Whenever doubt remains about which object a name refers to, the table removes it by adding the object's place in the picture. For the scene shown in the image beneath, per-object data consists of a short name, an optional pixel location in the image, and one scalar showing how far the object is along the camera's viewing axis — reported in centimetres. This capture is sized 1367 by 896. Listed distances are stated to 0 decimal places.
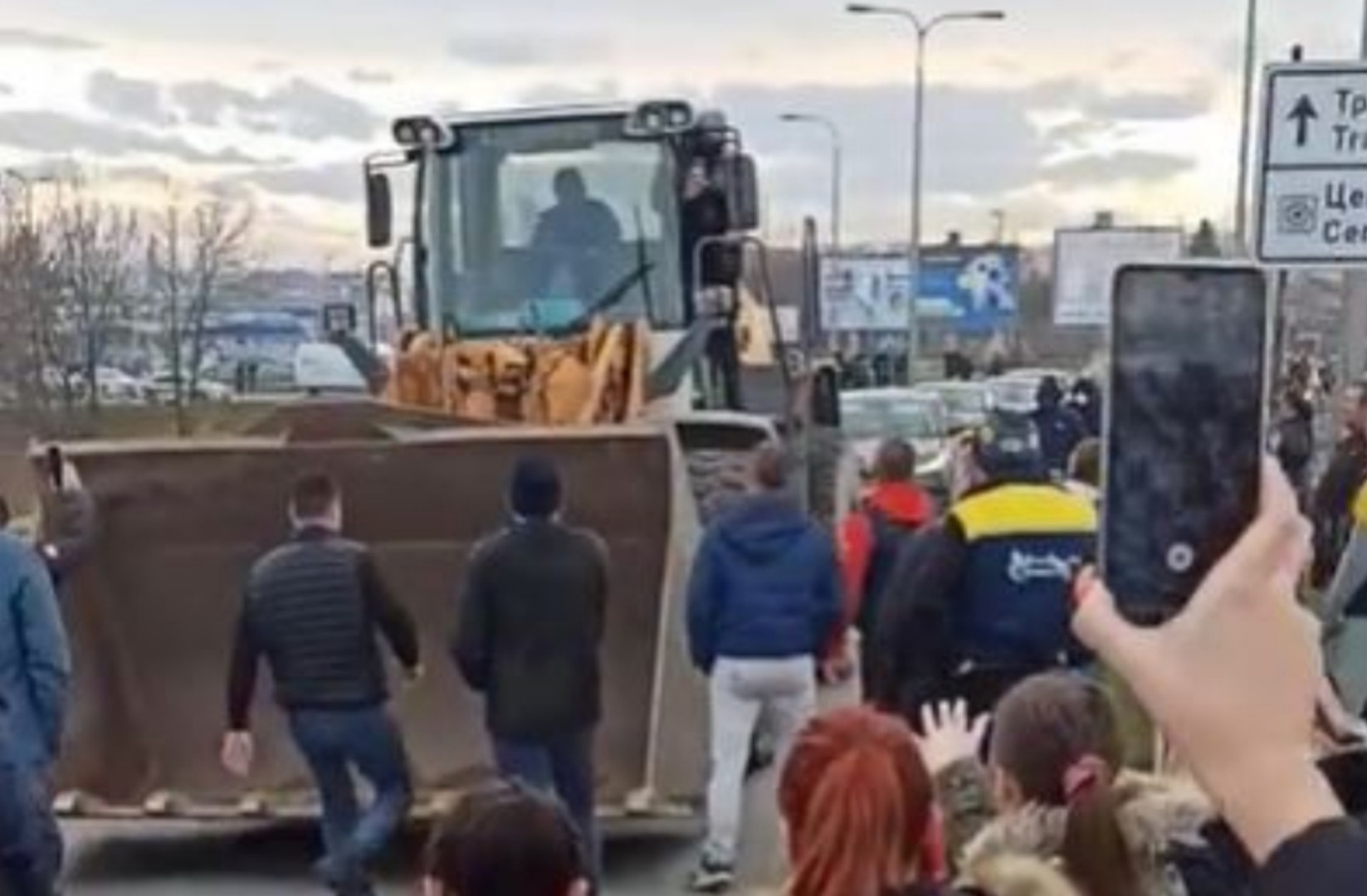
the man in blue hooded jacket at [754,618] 1039
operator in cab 1420
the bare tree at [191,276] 5494
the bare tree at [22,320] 4612
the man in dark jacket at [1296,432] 2022
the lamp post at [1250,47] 3815
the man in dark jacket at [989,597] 898
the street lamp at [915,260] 6072
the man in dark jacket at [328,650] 941
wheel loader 1113
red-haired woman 382
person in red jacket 1135
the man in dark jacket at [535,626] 956
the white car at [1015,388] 3622
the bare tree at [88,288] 4809
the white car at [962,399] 3818
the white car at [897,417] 3309
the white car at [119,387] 5422
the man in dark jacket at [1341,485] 1389
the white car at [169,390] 5384
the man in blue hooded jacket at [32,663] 839
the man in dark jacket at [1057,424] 2158
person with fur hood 409
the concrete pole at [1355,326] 2105
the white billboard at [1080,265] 4959
